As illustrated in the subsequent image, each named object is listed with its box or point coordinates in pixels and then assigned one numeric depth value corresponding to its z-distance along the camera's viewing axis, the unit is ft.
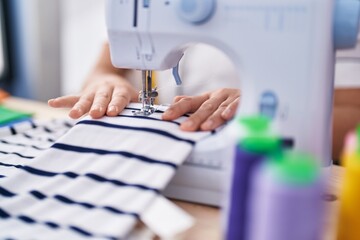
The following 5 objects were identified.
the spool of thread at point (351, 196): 1.40
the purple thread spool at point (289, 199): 1.21
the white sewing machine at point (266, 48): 1.98
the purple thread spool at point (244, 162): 1.41
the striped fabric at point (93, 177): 1.77
